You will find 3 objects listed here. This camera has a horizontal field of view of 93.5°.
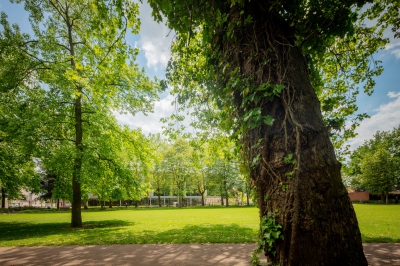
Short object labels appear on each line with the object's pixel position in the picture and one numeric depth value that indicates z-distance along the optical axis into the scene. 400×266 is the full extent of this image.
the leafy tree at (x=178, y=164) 43.12
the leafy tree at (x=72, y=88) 11.45
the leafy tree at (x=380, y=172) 34.53
